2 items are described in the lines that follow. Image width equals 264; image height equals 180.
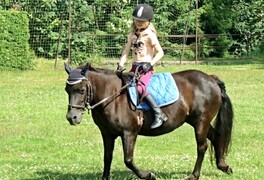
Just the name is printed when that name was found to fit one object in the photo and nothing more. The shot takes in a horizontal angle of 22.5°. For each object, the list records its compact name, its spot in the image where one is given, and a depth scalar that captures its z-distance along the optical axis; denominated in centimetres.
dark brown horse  859
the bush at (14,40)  2772
